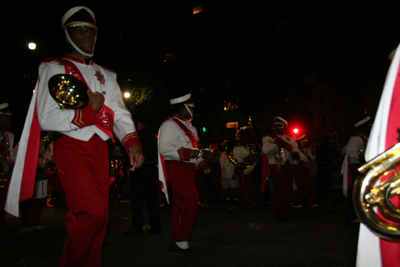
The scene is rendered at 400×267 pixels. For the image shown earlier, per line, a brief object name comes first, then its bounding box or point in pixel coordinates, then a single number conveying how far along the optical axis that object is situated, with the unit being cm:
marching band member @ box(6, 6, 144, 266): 265
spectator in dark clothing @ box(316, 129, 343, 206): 1131
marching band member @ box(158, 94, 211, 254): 486
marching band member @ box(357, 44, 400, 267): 188
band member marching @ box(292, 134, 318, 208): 1071
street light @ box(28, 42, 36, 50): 1693
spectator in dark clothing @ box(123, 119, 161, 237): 649
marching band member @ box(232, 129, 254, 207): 1065
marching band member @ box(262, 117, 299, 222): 757
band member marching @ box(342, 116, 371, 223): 710
